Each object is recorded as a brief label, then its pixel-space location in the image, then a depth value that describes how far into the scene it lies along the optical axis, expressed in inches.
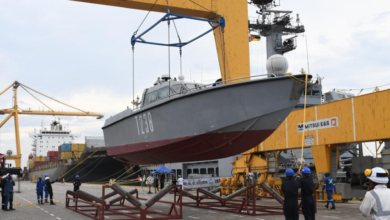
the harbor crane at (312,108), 458.3
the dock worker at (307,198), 286.7
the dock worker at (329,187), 439.8
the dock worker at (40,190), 551.2
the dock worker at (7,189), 459.2
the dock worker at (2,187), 463.7
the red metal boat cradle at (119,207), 361.4
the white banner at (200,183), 637.6
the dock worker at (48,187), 538.3
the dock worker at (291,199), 263.6
